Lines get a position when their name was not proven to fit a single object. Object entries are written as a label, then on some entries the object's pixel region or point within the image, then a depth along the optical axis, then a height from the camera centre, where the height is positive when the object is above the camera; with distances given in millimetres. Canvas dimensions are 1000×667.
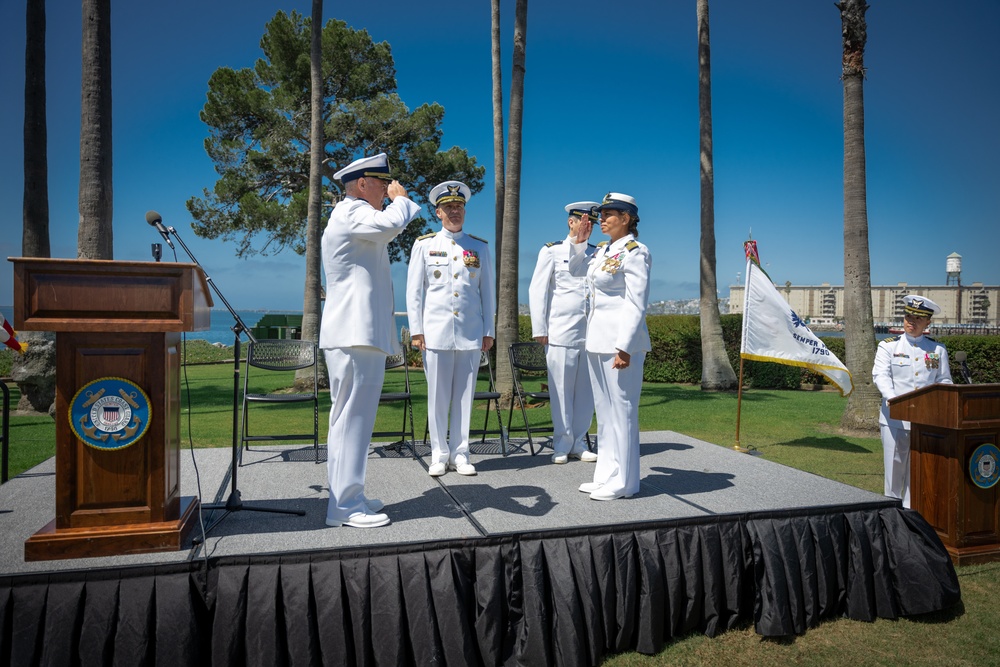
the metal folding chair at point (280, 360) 5574 -233
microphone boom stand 3652 -963
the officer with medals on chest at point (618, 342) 4352 -50
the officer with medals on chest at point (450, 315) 5227 +153
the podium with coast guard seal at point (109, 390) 3021 -258
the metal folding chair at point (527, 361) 6141 -266
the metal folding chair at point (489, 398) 5966 -594
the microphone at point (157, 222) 3172 +542
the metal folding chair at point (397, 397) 5852 -547
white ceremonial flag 6574 +21
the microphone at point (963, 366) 4672 -234
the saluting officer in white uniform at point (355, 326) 3645 +48
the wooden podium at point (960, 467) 4332 -889
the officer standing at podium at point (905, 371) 5023 -287
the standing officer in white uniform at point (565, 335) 5812 -6
